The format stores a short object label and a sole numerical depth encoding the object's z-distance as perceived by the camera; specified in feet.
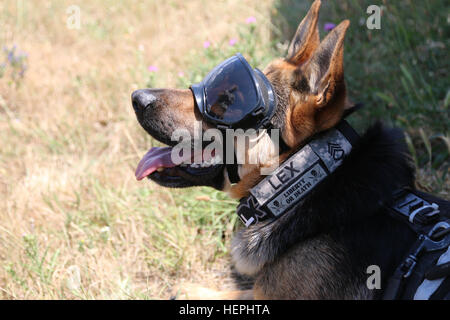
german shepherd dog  7.18
